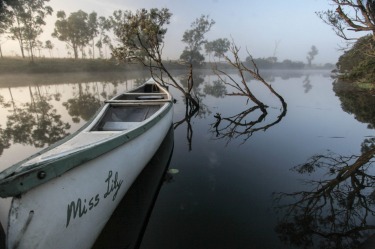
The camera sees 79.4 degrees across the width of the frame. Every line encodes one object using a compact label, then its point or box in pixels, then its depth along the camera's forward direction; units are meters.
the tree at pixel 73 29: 67.06
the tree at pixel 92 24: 75.95
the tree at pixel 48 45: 74.24
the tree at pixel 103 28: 82.06
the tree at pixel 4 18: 41.34
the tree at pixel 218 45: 142.00
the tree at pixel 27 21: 53.22
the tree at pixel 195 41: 93.88
